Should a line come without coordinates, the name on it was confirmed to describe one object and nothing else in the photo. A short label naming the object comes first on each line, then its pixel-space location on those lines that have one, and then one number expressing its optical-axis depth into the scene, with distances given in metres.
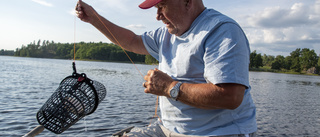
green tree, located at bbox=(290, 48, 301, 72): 108.12
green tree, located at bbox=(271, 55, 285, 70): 112.88
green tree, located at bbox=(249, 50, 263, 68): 113.75
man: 1.71
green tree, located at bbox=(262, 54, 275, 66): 134.12
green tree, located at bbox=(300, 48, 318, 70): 107.69
